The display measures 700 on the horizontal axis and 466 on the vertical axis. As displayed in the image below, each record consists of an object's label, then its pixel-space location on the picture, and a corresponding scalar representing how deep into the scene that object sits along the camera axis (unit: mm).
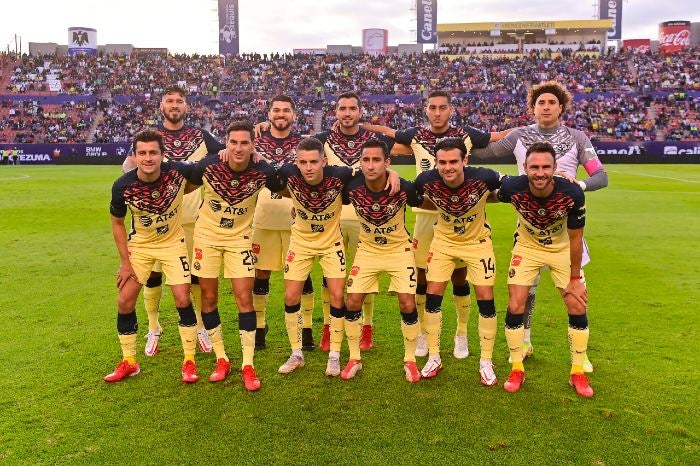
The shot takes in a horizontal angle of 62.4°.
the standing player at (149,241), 5332
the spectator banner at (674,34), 65250
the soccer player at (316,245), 5559
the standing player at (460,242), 5312
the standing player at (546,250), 4969
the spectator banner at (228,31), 66312
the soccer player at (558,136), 5504
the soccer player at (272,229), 6305
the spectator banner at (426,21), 68125
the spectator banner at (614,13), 71062
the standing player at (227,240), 5477
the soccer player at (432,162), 5992
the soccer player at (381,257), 5457
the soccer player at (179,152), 6219
